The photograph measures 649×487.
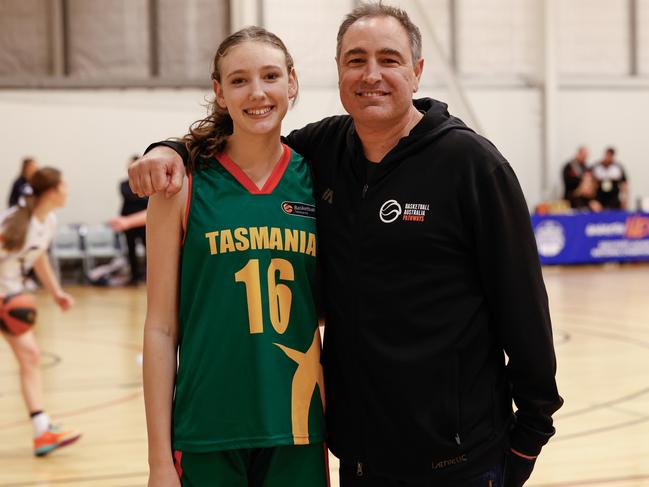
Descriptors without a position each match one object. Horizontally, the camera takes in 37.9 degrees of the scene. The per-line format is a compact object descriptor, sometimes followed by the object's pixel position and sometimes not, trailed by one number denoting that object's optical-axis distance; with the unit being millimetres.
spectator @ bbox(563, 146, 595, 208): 16844
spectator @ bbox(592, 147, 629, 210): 16875
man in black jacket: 2250
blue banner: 15672
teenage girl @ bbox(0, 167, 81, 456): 5723
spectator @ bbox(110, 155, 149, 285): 14383
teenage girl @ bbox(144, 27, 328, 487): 2299
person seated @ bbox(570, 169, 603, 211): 16516
